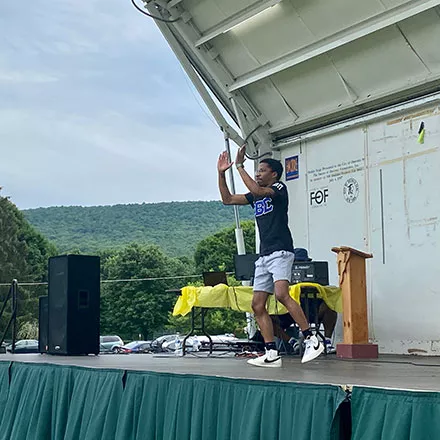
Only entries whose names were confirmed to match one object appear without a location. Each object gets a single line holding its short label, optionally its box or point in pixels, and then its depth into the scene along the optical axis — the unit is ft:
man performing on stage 16.39
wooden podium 22.88
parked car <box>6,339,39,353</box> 92.90
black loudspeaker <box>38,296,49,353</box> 27.58
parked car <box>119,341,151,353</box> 103.34
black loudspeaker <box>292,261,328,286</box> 23.68
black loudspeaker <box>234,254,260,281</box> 25.88
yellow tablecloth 23.84
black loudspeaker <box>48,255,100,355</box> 24.27
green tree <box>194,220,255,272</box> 166.09
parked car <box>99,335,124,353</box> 112.88
